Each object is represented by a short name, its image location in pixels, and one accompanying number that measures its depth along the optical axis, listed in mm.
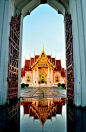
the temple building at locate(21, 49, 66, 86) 27141
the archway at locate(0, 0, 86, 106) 3725
